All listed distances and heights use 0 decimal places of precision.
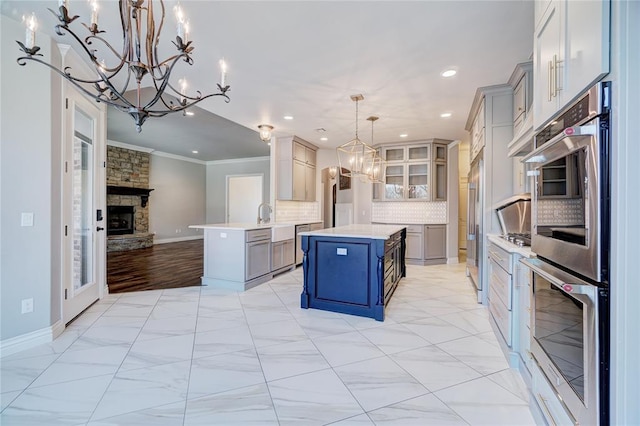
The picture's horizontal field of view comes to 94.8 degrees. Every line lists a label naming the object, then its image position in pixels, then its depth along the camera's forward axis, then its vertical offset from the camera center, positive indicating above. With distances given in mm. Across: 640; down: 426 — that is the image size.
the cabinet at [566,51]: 1007 +671
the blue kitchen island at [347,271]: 3072 -645
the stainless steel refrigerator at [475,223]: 3748 -137
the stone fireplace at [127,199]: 7773 +367
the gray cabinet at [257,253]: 4207 -616
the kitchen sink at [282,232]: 4852 -337
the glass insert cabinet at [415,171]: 6043 +877
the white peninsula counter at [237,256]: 4160 -633
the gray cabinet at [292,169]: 5738 +873
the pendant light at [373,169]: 4166 +635
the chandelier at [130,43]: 1418 +880
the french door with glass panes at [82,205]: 2807 +80
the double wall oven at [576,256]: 998 -174
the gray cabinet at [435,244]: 6070 -647
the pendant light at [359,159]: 3752 +754
